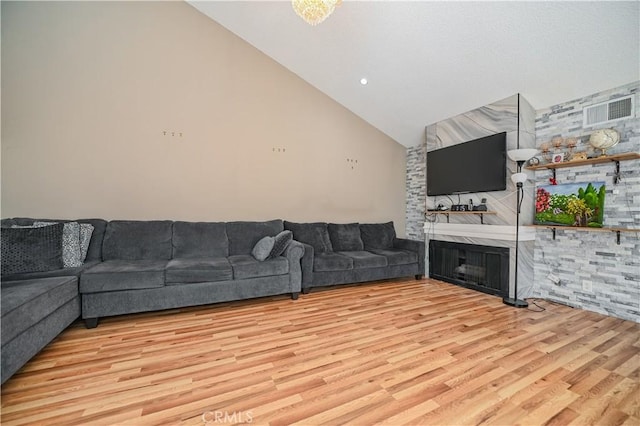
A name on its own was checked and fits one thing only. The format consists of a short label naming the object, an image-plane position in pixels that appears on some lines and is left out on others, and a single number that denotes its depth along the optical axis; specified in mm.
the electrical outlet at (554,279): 3192
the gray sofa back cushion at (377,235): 4457
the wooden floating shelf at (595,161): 2527
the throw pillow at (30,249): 2238
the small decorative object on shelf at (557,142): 3101
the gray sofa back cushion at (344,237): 4219
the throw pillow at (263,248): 3096
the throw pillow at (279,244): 3141
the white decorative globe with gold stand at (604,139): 2652
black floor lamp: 2990
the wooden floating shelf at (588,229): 2532
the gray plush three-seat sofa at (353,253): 3461
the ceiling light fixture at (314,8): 2148
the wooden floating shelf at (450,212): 3613
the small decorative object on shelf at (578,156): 2827
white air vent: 2664
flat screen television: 3428
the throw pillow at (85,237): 2742
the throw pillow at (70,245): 2516
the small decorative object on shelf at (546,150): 3238
